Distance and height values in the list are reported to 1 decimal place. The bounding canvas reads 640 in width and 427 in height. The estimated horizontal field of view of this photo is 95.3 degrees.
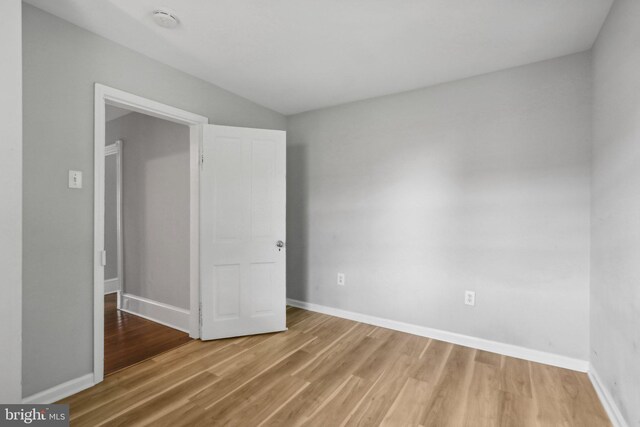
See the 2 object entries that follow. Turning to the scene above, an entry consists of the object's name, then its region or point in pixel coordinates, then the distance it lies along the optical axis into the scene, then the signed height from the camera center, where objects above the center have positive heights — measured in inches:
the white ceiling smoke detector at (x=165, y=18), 74.0 +51.0
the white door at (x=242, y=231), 110.1 -7.0
